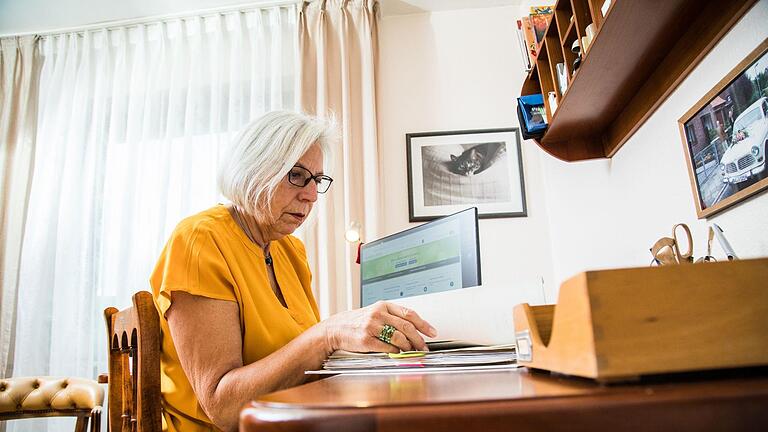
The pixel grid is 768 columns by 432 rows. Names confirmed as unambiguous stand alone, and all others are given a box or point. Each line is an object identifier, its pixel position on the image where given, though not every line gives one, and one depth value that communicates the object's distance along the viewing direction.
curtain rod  2.81
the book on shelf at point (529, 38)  1.84
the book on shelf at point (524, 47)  1.92
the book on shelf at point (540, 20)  1.76
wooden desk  0.24
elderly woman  0.75
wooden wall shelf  1.08
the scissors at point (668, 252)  1.01
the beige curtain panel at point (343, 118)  2.39
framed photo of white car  0.94
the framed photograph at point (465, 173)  2.47
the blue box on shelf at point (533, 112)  1.75
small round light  2.16
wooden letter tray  0.30
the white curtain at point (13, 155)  2.59
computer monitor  0.83
